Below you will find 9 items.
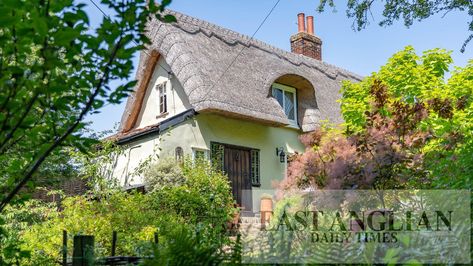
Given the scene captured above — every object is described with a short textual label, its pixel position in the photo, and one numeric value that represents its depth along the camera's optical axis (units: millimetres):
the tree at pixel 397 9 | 8805
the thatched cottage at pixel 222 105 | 12867
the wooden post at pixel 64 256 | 3609
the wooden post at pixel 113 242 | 4157
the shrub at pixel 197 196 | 8419
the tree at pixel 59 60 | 1852
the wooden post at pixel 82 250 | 3012
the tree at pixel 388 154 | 5504
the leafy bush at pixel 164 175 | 11391
